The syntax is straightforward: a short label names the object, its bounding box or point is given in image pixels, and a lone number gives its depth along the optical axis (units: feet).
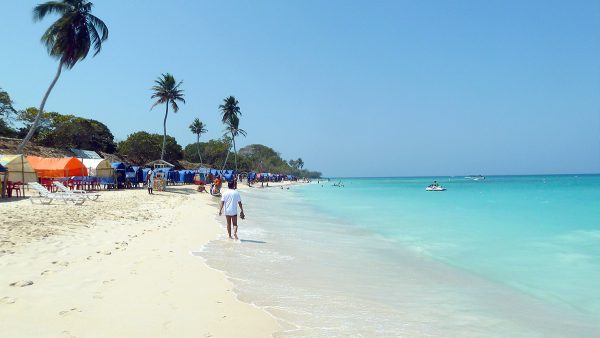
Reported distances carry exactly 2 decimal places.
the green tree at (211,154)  246.88
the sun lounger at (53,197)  42.28
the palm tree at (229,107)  187.93
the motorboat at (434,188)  157.69
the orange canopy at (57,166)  69.21
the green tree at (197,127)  211.00
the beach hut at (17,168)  51.49
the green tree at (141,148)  162.09
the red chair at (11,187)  48.26
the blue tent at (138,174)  88.24
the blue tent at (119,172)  81.36
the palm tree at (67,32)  77.92
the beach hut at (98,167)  76.02
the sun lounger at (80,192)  45.76
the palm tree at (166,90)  118.62
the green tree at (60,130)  126.62
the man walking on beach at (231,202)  28.60
